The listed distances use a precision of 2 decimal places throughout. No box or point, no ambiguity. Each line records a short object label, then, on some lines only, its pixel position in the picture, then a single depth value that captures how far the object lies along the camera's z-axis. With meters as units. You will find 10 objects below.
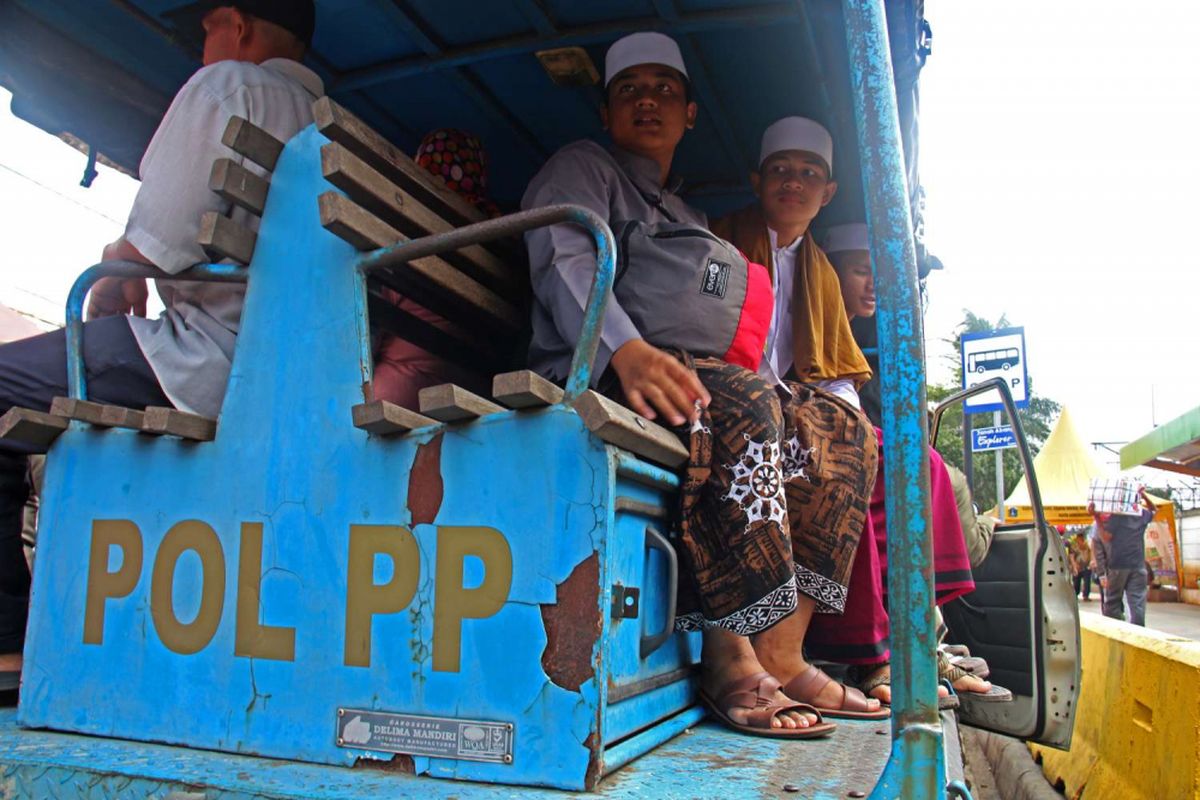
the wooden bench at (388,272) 1.50
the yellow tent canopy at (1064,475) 17.64
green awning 14.96
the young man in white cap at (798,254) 2.71
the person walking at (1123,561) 9.52
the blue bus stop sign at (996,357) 7.15
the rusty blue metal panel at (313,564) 1.44
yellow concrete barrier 2.77
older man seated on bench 1.91
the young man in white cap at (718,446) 1.82
